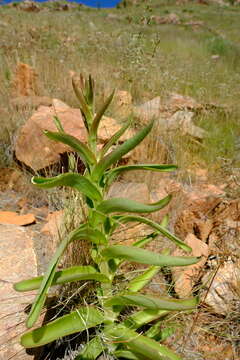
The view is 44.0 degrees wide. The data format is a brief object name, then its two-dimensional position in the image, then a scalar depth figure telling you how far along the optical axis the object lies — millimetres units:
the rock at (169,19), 21188
